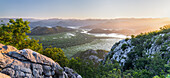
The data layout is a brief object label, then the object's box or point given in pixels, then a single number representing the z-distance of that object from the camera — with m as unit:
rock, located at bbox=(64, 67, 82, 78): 15.73
